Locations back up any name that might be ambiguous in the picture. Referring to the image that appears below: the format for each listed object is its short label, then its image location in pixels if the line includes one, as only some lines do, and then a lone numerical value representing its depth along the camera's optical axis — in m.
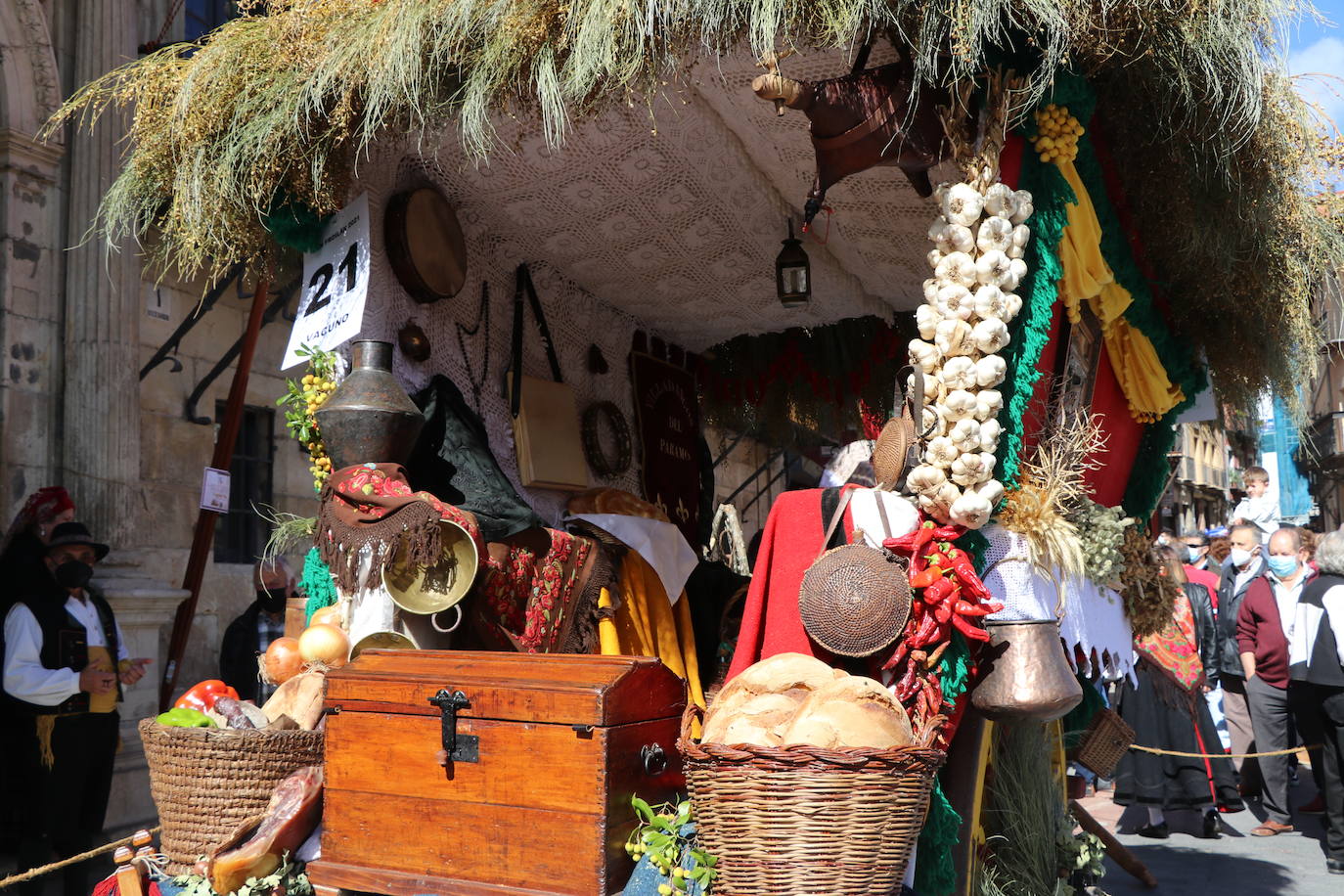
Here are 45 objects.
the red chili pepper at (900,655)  3.11
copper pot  3.22
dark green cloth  4.39
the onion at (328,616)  4.16
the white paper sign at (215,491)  6.33
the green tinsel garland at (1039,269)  3.35
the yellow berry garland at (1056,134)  3.44
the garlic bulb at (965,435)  3.12
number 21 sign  4.22
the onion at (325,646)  3.95
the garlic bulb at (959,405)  3.14
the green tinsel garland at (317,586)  4.39
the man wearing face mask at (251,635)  6.54
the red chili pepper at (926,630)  3.09
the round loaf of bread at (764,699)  2.74
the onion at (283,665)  4.11
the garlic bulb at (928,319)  3.24
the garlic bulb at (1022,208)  3.30
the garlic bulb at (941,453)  3.13
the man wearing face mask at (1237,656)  8.44
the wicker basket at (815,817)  2.53
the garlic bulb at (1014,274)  3.22
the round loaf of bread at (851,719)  2.63
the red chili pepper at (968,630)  3.07
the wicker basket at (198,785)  3.39
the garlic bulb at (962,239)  3.24
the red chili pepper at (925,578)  3.10
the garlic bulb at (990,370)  3.13
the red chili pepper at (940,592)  3.08
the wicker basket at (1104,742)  4.79
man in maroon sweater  7.53
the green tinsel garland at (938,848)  3.11
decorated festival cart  3.07
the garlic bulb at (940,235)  3.29
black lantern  4.92
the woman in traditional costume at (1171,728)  7.01
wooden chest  3.06
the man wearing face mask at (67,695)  5.07
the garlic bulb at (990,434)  3.13
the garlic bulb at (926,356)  3.24
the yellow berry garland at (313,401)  4.25
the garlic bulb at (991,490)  3.13
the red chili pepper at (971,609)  3.11
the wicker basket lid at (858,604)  3.06
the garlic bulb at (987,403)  3.14
